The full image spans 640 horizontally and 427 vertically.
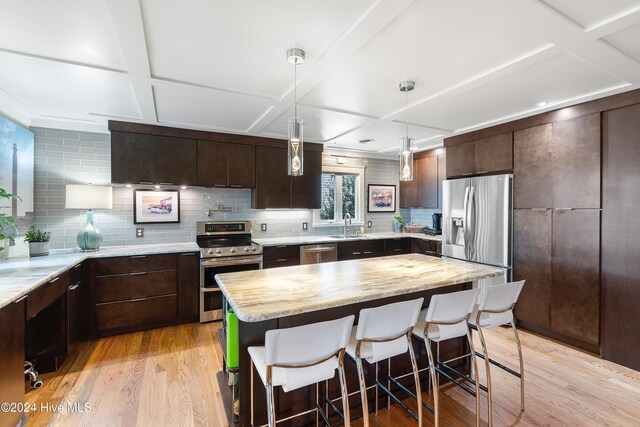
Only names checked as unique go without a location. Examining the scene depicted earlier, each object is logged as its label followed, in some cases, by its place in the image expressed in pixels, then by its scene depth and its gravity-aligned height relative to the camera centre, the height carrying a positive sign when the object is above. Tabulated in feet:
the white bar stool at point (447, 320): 5.95 -2.23
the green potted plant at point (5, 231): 7.77 -0.68
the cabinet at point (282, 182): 14.29 +1.33
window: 17.25 +0.87
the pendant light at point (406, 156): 7.81 +1.38
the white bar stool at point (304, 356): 4.42 -2.24
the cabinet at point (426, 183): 16.31 +1.51
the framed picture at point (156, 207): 12.82 +0.11
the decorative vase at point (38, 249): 9.88 -1.29
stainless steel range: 12.14 -1.98
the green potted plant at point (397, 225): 19.11 -0.97
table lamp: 10.66 +0.24
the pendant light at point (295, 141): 6.55 +1.51
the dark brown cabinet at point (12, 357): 5.53 -2.83
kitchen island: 5.28 -1.58
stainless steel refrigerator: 11.46 -0.42
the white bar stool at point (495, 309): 6.46 -2.17
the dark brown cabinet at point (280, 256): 13.58 -2.11
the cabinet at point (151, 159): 11.72 +2.02
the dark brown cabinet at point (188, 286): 11.87 -3.01
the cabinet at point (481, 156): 11.75 +2.24
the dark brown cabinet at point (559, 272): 9.44 -2.10
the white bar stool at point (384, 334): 5.21 -2.24
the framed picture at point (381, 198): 18.44 +0.71
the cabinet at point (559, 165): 9.38 +1.52
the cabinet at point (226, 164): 13.09 +2.00
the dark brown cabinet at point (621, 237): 8.50 -0.79
